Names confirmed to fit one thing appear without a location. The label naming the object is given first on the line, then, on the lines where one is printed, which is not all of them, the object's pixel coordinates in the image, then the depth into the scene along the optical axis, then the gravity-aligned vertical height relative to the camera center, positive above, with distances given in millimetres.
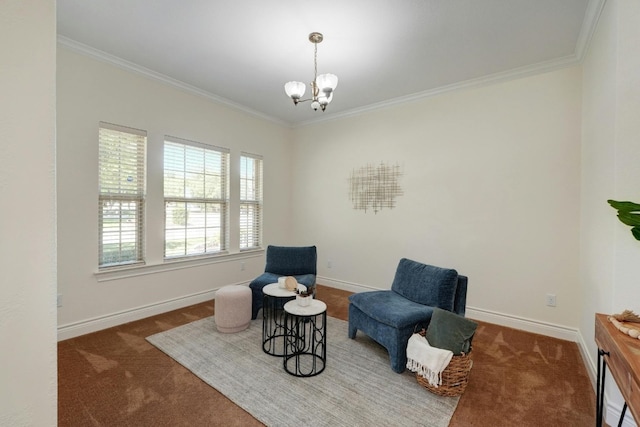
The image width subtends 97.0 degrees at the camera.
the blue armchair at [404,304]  2281 -839
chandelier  2350 +1069
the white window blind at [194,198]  3543 +168
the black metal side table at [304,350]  2219 -1233
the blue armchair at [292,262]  3594 -651
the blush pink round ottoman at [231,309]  2861 -1005
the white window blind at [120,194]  2980 +172
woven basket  1964 -1148
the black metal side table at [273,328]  2574 -1199
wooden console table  1009 -603
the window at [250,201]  4418 +156
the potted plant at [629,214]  1346 -2
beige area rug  1778 -1271
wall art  3992 +370
